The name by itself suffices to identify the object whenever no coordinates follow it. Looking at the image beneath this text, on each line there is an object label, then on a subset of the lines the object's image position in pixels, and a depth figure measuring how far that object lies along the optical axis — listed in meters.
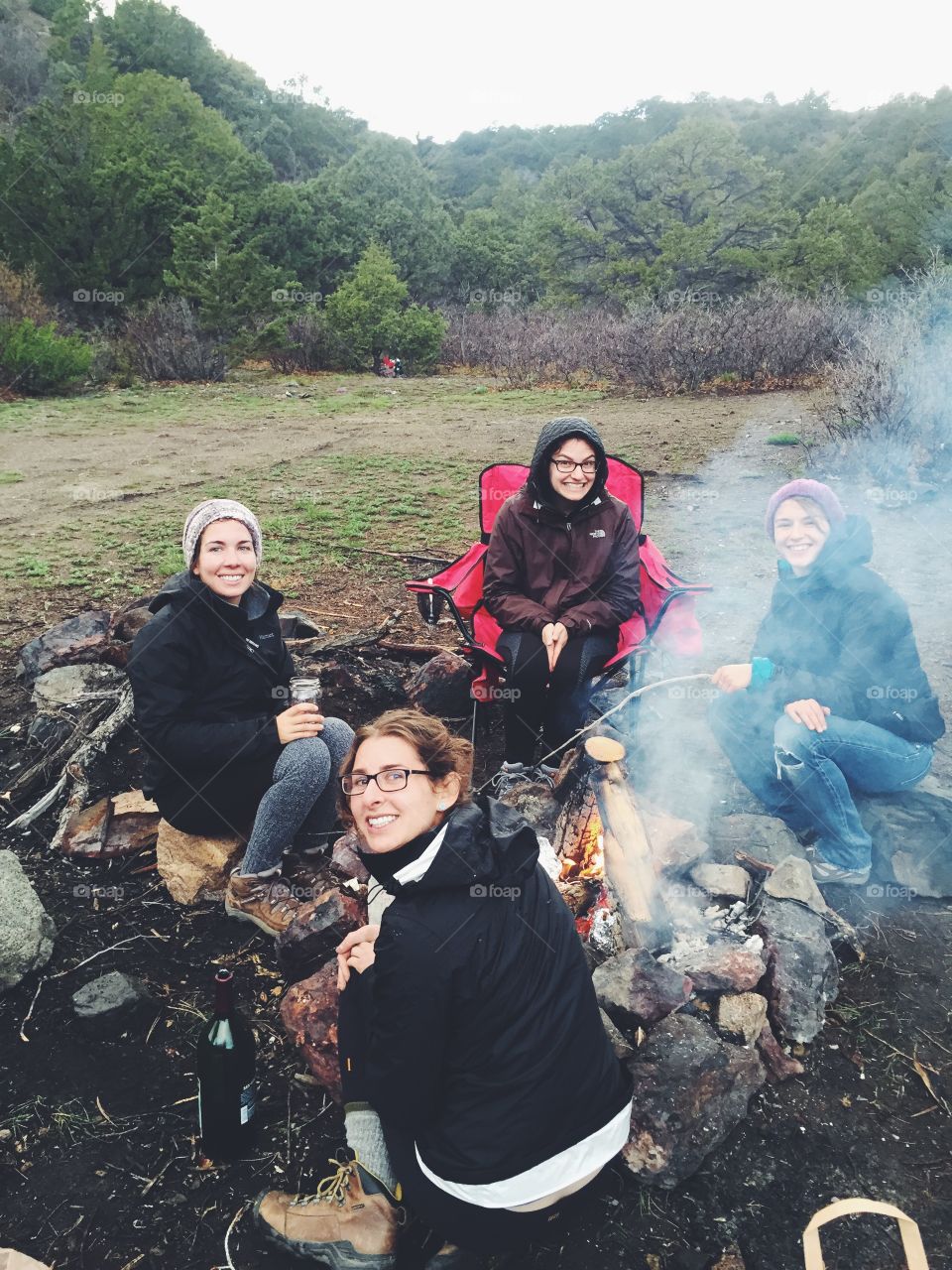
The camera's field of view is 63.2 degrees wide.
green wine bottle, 1.92
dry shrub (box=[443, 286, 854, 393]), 12.30
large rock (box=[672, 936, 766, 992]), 2.24
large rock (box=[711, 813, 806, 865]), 2.78
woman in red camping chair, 3.41
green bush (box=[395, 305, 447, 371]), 17.30
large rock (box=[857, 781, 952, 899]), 2.74
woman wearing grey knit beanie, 2.54
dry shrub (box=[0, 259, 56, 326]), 14.54
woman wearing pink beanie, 2.70
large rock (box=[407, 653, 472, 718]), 3.81
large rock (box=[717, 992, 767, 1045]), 2.16
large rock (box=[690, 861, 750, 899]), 2.60
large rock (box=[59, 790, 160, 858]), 2.95
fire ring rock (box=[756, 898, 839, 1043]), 2.21
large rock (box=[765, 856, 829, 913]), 2.49
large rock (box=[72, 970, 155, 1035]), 2.24
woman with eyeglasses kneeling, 1.50
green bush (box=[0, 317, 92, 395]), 12.23
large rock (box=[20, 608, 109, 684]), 3.89
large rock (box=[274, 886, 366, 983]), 2.41
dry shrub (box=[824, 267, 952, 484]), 7.20
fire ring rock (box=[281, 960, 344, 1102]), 2.09
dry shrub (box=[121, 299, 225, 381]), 14.50
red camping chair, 3.59
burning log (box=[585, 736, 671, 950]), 2.46
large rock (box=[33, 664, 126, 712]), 3.62
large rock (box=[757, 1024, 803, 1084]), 2.12
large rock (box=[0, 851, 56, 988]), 2.37
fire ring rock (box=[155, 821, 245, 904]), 2.79
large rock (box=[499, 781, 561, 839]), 2.92
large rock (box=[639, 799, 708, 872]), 2.67
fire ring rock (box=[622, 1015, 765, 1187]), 1.87
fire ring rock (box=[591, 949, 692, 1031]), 2.15
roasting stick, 2.89
